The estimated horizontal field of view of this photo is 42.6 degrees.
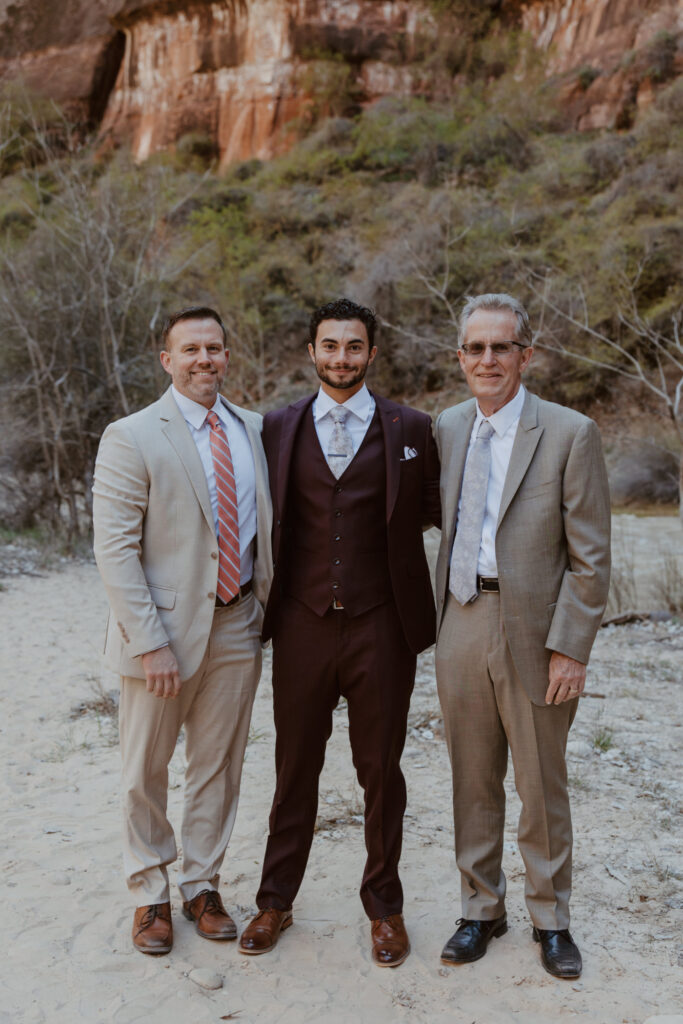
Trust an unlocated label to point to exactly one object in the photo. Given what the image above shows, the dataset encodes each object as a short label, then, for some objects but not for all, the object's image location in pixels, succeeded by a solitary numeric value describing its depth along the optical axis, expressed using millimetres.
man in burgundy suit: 2754
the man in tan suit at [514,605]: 2660
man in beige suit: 2811
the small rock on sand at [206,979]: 2709
